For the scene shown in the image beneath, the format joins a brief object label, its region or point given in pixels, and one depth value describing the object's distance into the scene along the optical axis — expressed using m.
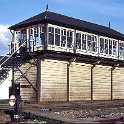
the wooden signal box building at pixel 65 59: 28.34
